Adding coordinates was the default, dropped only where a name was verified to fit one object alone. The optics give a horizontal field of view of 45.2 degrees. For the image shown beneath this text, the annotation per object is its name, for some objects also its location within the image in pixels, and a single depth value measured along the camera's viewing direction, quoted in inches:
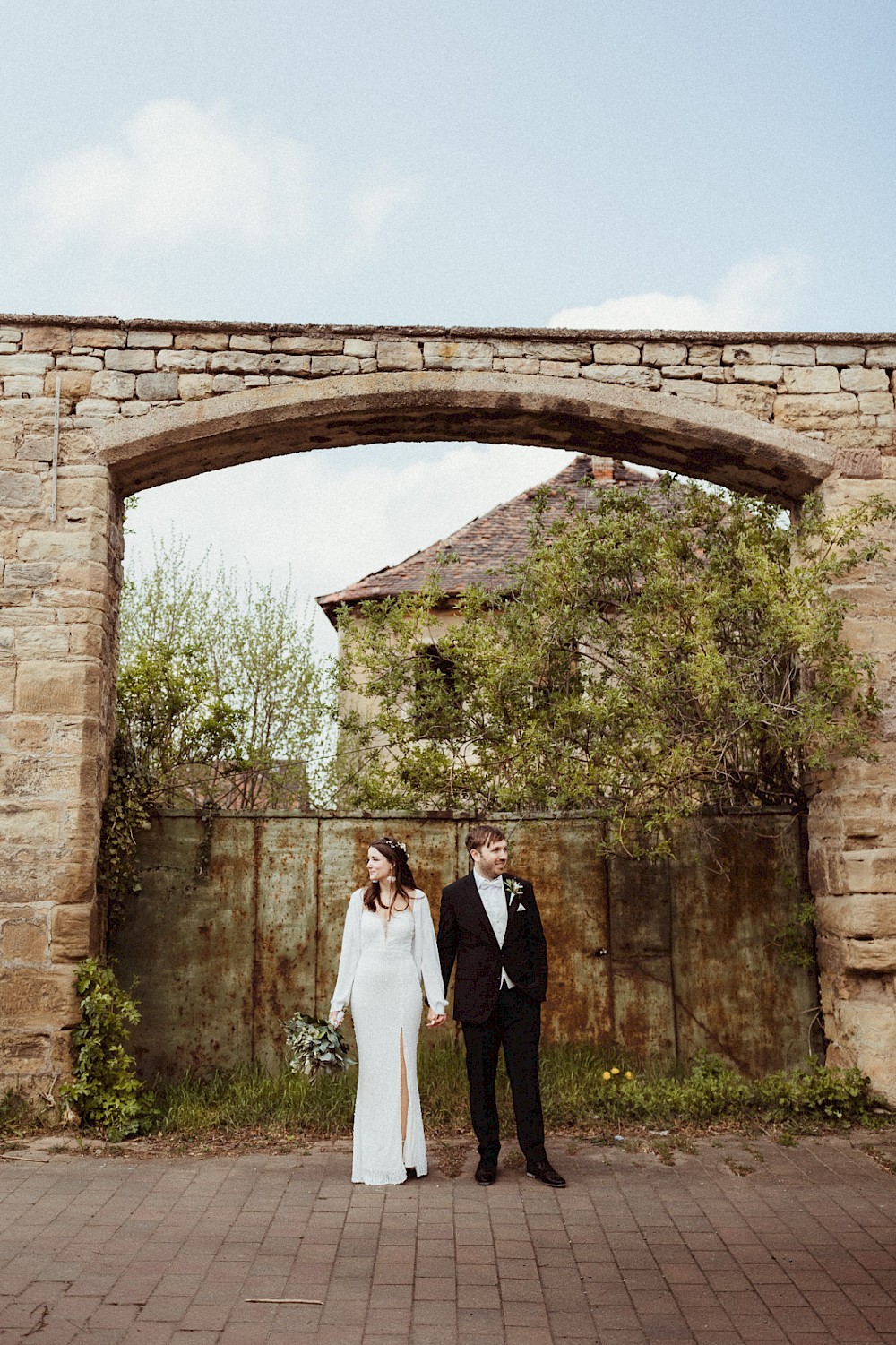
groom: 207.6
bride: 205.0
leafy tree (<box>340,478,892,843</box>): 252.2
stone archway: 246.4
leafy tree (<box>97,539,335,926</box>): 269.7
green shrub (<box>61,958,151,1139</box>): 234.7
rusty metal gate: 267.1
